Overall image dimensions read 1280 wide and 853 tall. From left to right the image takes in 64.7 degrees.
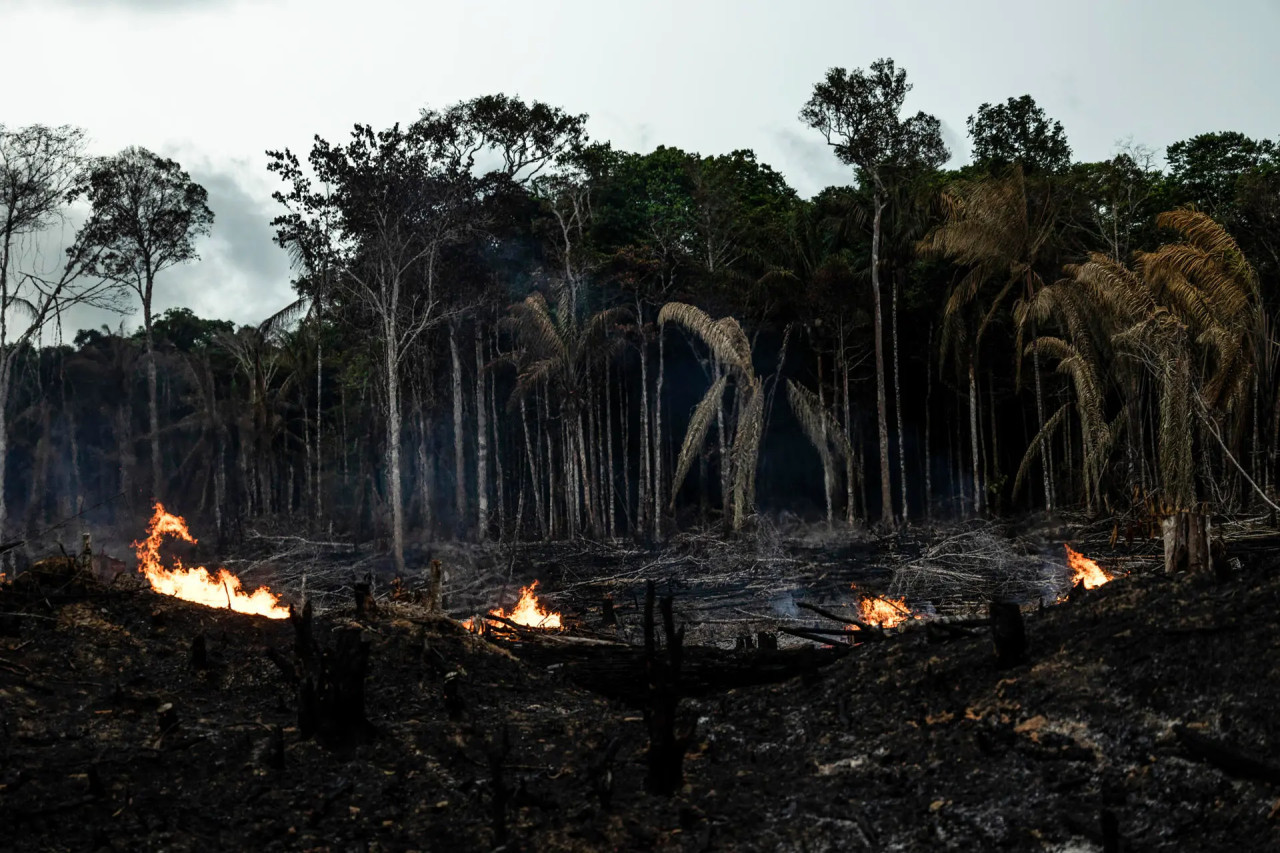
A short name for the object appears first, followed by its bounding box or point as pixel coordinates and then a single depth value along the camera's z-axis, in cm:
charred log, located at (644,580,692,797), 650
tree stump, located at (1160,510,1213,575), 763
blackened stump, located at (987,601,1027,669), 714
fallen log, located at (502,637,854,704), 870
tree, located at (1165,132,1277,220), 2666
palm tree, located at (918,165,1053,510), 2327
